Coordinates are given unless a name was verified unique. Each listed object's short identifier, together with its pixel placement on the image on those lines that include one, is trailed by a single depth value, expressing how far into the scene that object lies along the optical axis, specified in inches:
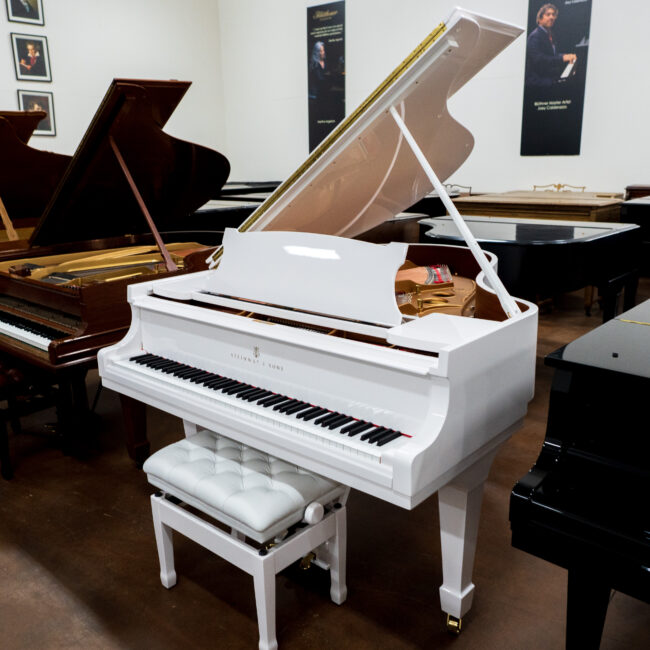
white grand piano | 61.3
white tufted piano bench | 64.4
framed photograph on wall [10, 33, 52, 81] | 287.6
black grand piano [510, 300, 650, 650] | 48.8
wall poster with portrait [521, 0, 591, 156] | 254.2
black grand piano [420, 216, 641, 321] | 130.2
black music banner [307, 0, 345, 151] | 327.3
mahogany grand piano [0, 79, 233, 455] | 102.3
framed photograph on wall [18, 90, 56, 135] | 293.9
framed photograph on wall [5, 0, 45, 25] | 281.2
